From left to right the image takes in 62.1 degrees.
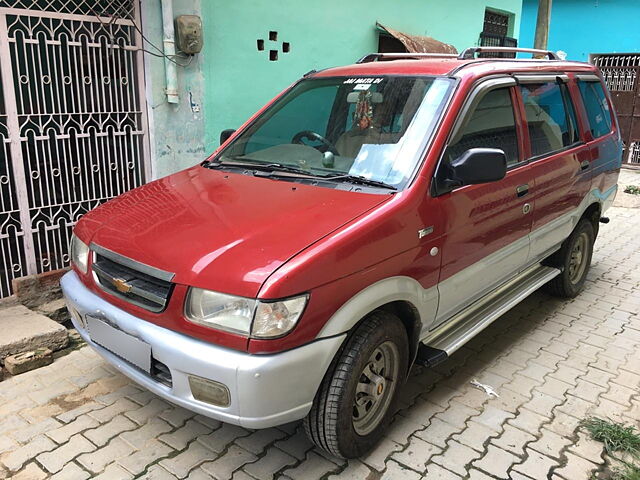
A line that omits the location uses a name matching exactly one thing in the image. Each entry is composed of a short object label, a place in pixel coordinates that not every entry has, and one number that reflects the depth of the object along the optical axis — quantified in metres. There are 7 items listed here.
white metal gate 4.05
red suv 2.20
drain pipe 4.78
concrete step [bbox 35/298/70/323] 4.22
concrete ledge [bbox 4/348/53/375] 3.46
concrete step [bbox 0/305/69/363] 3.58
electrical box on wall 4.93
